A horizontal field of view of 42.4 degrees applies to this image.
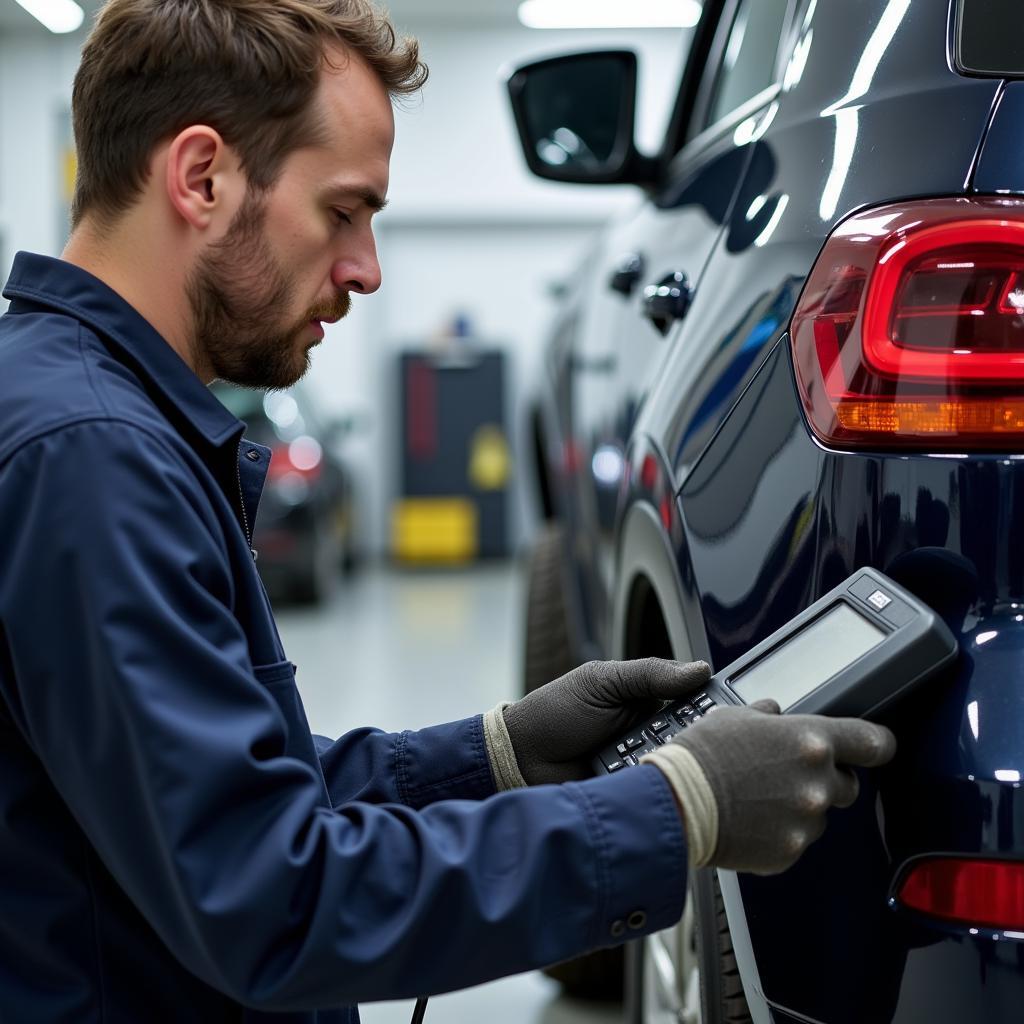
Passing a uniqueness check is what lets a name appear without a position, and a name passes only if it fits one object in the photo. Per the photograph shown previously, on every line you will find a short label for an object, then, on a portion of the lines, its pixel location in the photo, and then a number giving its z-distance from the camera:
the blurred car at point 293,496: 6.49
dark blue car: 0.96
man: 0.83
